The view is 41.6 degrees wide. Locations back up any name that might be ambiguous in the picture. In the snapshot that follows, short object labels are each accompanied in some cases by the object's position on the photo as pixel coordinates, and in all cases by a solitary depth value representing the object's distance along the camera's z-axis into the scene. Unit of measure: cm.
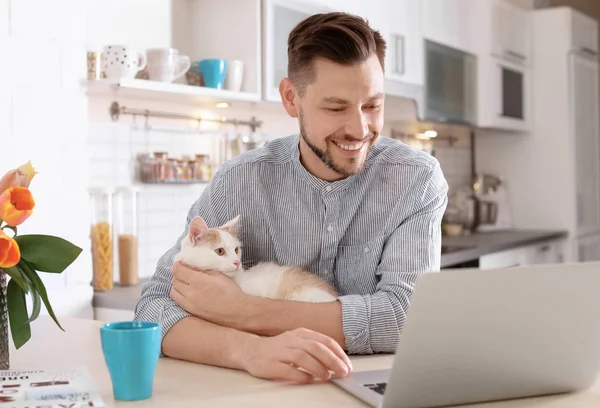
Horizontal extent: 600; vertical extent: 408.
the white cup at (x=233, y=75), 283
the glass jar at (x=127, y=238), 265
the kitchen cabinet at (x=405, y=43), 357
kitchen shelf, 246
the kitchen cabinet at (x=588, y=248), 471
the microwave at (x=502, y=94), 433
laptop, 97
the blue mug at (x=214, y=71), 277
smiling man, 140
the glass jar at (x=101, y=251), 252
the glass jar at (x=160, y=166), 280
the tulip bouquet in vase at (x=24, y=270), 125
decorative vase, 128
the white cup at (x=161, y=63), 259
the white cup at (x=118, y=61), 246
